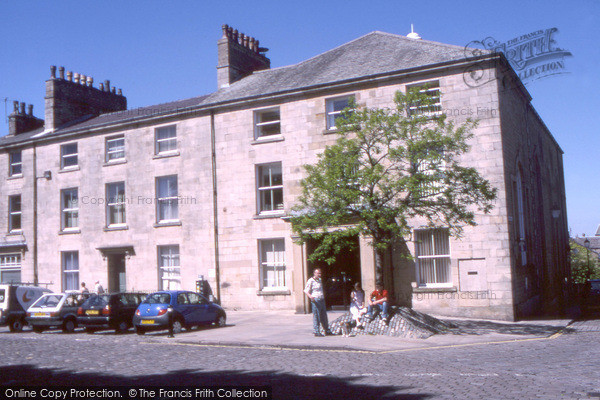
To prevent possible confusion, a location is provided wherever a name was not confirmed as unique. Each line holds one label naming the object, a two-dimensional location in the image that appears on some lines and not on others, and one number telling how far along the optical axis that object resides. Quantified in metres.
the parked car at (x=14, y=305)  21.61
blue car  18.56
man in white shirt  16.27
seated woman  17.39
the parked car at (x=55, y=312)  20.28
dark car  19.73
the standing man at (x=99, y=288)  26.98
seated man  17.03
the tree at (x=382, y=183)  16.58
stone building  21.48
